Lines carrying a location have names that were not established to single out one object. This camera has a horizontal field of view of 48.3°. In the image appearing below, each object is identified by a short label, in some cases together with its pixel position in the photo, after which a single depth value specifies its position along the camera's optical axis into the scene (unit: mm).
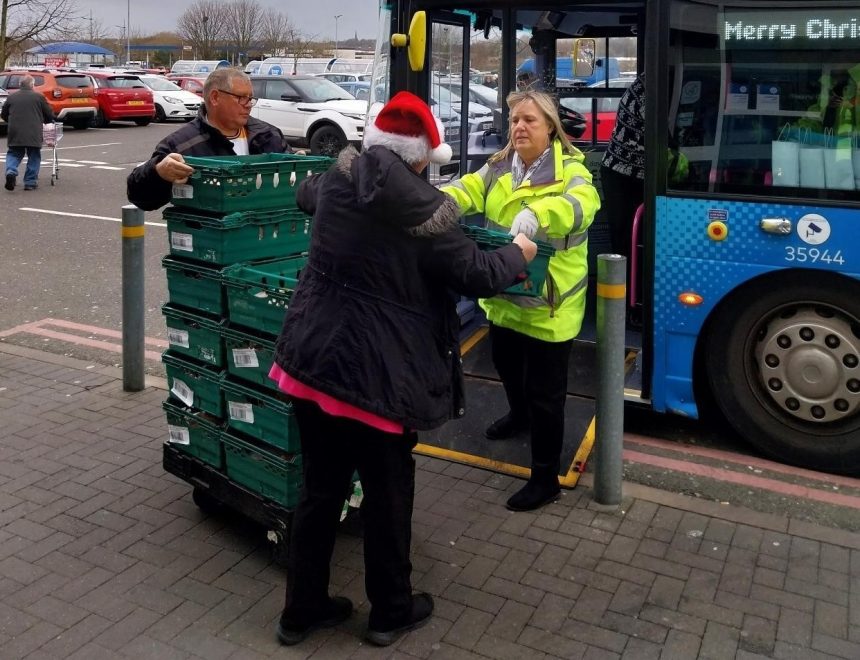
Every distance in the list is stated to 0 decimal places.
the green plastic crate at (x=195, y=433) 4195
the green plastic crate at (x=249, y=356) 3883
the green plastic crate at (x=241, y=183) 3955
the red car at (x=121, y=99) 28188
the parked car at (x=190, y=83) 34272
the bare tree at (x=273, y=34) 76206
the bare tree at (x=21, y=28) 40531
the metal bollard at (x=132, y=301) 5770
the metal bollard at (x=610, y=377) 4270
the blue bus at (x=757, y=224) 4629
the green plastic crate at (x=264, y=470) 3844
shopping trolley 15805
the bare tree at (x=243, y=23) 76900
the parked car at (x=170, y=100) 31406
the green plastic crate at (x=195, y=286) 4098
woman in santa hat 3148
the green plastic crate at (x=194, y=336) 4137
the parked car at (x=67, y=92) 26156
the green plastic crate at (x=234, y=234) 4031
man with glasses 4121
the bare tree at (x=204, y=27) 75188
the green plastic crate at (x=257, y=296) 3805
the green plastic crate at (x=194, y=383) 4164
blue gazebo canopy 62188
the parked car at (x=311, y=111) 19781
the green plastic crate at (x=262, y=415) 3830
